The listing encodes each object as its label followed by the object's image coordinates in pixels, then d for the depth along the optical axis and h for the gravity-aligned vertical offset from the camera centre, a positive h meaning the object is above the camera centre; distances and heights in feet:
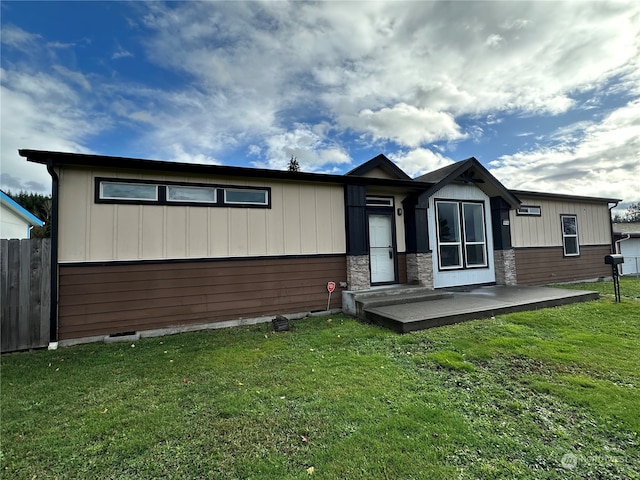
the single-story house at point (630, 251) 44.13 -0.82
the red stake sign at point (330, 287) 22.35 -2.39
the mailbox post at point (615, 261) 23.19 -1.16
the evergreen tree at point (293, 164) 93.61 +30.04
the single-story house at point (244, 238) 16.99 +1.43
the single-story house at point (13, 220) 34.27 +5.96
